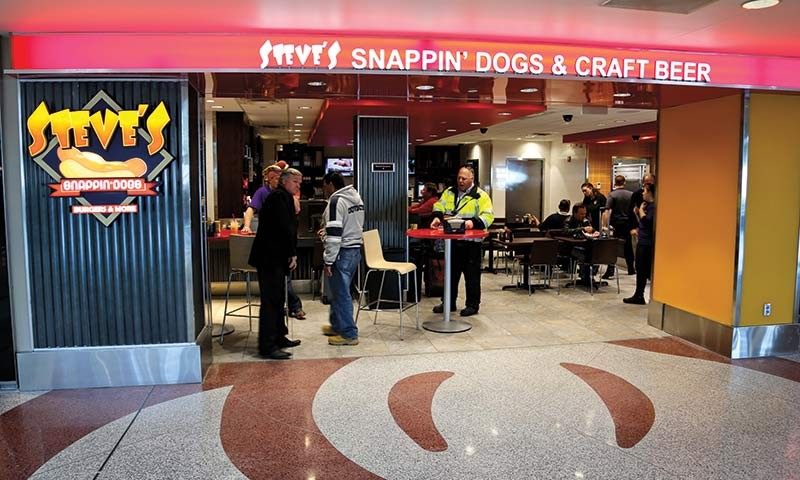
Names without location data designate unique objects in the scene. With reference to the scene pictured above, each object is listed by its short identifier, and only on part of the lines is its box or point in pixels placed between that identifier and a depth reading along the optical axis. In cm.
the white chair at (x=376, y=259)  592
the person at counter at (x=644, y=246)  761
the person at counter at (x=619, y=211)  970
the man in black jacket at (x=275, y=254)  513
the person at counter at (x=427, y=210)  936
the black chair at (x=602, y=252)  809
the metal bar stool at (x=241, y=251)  593
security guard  669
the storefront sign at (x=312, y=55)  420
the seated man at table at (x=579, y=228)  855
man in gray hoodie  546
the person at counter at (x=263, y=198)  679
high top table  585
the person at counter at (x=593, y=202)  1003
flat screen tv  1678
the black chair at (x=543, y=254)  795
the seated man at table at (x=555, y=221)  921
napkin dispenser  598
